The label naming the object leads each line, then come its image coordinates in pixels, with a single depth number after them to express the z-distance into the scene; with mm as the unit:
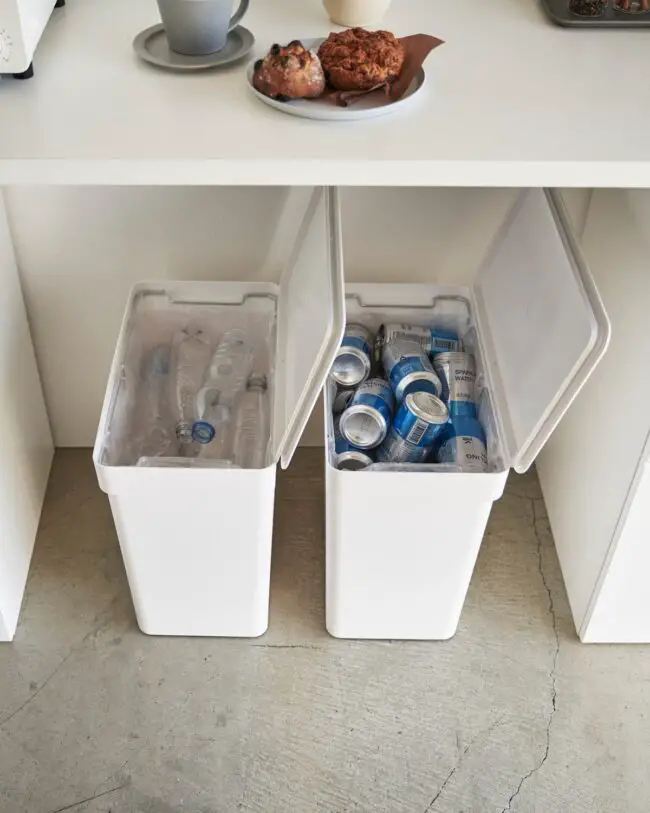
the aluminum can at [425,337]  1446
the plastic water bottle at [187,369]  1465
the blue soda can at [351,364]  1376
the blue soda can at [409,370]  1350
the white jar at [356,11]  1128
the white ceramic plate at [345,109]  1004
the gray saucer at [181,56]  1079
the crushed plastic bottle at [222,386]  1414
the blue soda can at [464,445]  1262
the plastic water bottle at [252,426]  1372
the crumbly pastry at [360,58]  1020
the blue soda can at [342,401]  1371
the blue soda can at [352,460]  1261
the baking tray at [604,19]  1164
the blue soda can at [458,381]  1353
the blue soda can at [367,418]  1298
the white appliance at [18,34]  961
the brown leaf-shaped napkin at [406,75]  1034
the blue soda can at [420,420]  1273
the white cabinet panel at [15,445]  1390
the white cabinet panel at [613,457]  1231
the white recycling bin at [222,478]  1187
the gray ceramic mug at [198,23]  1043
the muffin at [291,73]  1001
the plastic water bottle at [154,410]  1421
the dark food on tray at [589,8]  1176
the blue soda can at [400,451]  1294
